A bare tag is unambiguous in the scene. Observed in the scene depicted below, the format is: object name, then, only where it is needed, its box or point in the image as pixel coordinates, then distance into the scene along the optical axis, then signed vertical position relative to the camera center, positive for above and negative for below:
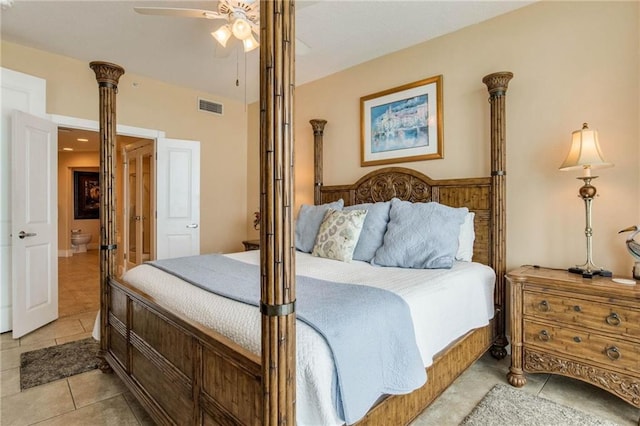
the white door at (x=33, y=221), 2.96 -0.09
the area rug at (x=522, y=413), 1.75 -1.15
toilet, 8.16 -0.73
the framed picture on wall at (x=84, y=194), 8.30 +0.46
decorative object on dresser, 1.86 -0.21
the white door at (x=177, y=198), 4.17 +0.18
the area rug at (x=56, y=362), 2.25 -1.15
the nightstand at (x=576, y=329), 1.78 -0.72
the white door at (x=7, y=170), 3.09 +0.41
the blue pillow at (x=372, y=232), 2.52 -0.17
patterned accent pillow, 2.53 -0.20
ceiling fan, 2.10 +1.31
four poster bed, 1.18 -0.63
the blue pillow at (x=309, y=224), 2.95 -0.12
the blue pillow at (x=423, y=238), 2.22 -0.19
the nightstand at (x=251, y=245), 3.88 -0.41
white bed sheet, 1.07 -0.46
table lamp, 2.01 +0.29
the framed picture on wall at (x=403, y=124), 3.03 +0.87
